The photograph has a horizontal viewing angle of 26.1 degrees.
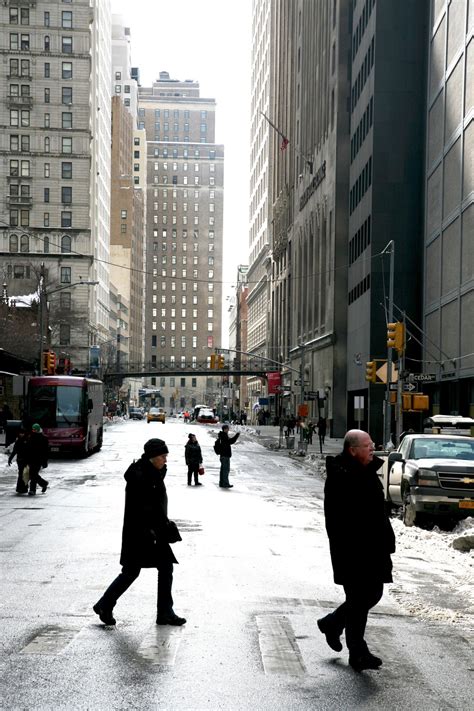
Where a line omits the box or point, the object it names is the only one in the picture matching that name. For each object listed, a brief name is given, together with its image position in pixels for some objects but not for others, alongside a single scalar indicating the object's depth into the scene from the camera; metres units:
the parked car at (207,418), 116.62
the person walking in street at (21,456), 24.31
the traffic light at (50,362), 49.56
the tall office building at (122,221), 183.00
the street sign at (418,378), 37.09
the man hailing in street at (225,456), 28.54
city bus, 41.09
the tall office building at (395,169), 58.66
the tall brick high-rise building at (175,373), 129.12
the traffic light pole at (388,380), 36.81
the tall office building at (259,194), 133.50
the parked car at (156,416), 116.81
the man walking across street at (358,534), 7.68
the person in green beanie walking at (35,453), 24.17
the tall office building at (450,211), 44.69
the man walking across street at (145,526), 8.96
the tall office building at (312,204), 72.88
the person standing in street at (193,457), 28.59
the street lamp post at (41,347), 53.31
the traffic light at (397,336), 32.41
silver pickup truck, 17.66
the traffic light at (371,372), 37.92
